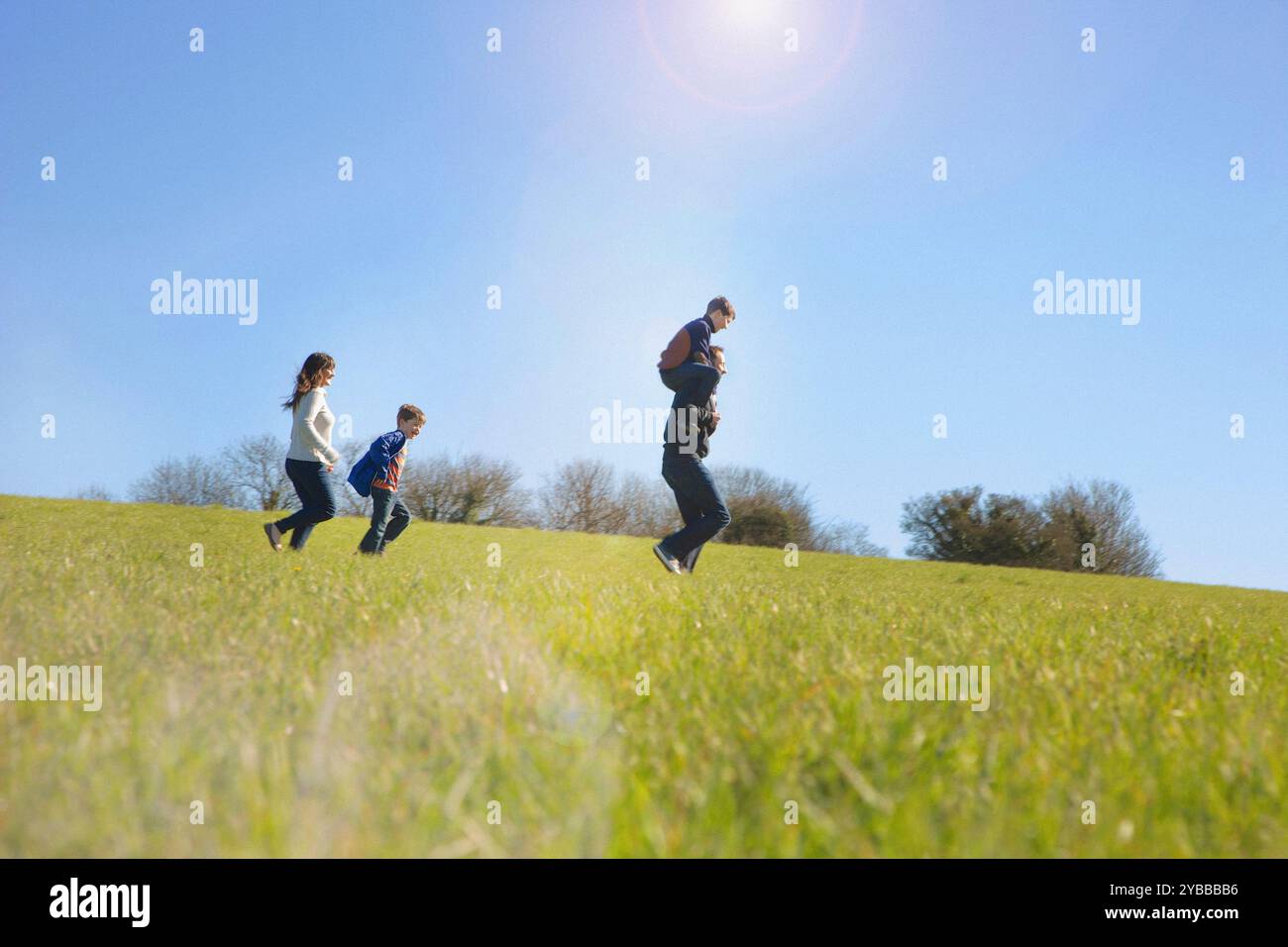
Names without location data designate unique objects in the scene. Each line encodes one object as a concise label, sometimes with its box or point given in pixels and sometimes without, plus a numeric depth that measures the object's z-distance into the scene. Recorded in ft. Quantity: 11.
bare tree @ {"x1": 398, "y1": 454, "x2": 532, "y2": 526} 139.85
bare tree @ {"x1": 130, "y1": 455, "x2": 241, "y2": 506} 160.95
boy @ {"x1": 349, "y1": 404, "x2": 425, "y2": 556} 34.04
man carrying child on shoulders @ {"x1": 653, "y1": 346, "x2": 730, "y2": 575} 28.58
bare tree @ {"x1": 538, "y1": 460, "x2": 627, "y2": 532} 150.10
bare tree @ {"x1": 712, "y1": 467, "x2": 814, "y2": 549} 138.00
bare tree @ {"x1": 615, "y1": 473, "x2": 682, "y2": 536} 149.89
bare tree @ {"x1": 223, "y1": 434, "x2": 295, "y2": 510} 151.43
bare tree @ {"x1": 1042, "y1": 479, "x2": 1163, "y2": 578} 147.23
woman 31.68
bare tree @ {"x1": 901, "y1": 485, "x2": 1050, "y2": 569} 144.15
